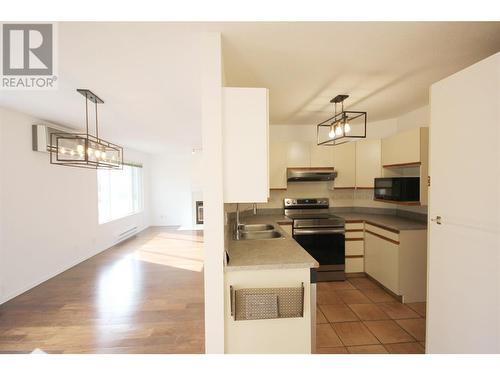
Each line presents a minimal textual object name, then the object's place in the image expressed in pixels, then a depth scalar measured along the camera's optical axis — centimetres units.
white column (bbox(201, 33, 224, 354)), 154
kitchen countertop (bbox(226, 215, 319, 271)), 169
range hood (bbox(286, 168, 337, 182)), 389
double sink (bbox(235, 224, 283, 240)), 285
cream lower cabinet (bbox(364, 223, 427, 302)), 297
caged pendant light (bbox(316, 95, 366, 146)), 262
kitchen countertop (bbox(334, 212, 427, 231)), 306
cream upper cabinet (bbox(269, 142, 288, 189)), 395
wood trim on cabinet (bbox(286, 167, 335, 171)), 396
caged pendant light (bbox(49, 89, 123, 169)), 253
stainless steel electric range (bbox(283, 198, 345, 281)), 357
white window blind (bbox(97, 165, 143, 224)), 578
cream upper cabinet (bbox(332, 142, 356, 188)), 398
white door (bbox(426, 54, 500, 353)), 140
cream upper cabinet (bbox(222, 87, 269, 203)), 165
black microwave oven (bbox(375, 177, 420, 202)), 309
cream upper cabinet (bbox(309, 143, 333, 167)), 400
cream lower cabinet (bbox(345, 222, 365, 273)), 367
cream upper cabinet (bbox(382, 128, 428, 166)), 299
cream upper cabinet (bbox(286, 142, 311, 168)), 398
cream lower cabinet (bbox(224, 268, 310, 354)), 168
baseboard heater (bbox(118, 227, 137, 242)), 620
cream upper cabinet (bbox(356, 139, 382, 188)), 376
